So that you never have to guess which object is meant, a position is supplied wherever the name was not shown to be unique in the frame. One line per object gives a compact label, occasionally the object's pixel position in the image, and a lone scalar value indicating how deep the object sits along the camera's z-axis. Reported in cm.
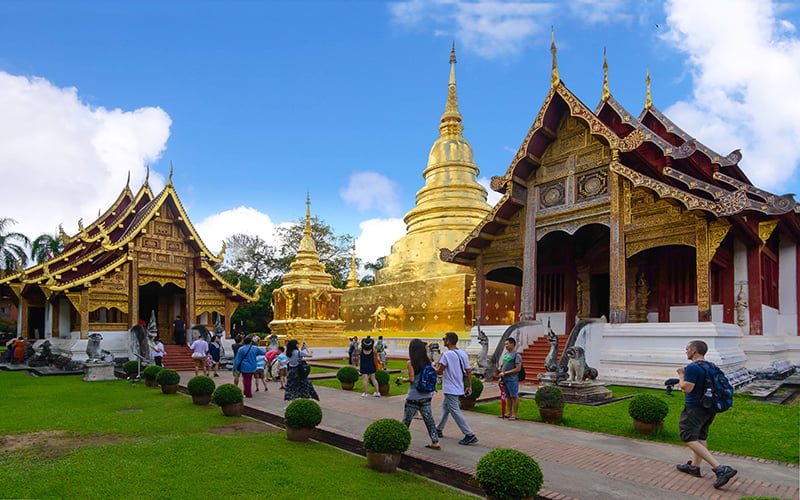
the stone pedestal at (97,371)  1652
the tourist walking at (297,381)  1016
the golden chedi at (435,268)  2441
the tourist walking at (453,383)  716
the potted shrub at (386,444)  621
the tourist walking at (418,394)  698
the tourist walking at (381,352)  1844
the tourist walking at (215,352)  1728
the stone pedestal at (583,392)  1067
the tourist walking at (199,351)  1598
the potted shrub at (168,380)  1298
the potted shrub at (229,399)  970
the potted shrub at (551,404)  904
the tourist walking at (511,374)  914
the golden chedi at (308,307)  2702
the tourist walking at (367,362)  1227
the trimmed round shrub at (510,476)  480
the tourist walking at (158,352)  1702
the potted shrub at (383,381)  1251
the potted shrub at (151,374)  1462
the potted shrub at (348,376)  1344
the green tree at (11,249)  3772
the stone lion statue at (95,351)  1689
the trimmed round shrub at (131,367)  1578
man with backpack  571
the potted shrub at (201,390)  1115
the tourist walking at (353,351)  2063
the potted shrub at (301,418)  762
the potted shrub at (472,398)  1043
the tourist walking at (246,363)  1193
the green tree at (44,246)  4284
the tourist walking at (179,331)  2108
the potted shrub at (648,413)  799
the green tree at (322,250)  4684
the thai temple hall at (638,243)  1277
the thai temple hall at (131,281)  1925
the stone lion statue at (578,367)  1080
